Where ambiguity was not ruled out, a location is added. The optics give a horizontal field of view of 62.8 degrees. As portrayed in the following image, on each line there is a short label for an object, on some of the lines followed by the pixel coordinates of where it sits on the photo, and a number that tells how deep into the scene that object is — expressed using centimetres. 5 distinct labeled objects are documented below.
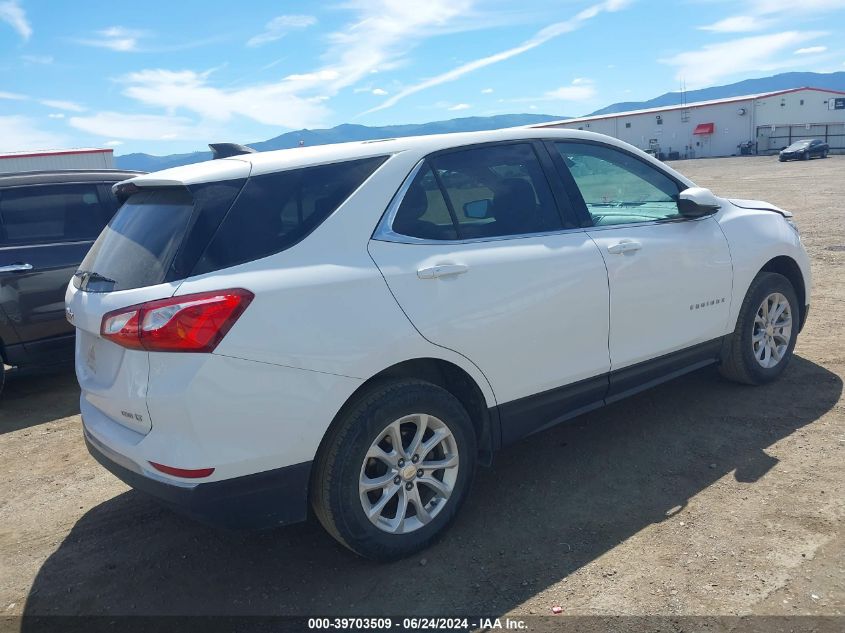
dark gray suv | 563
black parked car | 4181
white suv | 269
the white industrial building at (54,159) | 2728
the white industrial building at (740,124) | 5484
